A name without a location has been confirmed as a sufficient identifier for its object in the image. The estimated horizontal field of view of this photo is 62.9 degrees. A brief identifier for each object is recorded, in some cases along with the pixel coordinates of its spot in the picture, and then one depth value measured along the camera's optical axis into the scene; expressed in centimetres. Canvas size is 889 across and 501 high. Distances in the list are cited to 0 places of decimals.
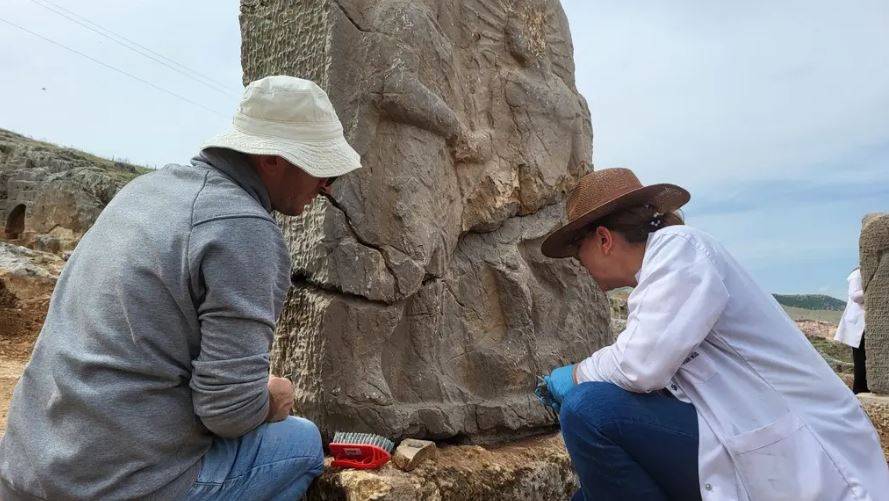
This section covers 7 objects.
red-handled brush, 236
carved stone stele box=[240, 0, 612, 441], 263
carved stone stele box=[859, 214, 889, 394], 581
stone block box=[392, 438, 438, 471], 246
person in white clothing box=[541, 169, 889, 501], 185
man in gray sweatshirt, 157
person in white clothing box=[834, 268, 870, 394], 652
